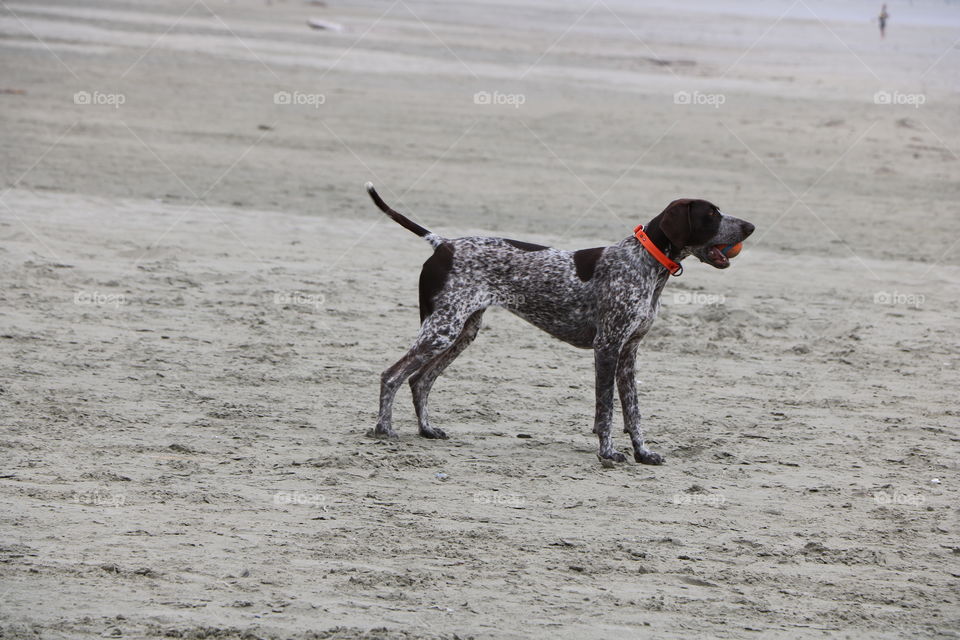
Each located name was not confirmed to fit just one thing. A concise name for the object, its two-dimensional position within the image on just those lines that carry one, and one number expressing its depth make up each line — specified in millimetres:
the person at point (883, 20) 90500
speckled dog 15211
